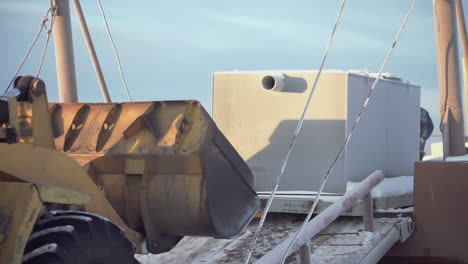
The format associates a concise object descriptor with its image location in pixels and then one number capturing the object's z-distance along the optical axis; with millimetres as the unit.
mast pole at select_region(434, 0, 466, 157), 18875
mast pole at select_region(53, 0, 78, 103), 23531
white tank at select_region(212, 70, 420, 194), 16922
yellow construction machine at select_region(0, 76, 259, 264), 7937
